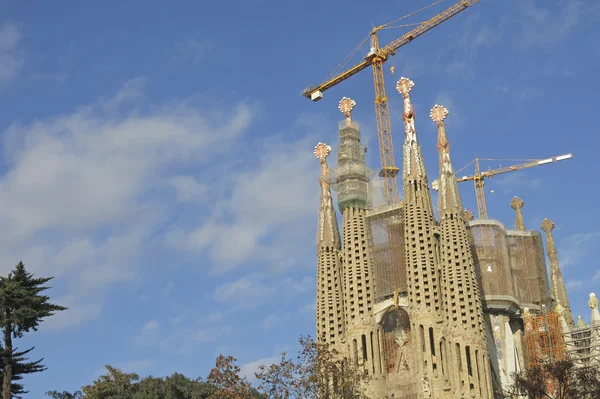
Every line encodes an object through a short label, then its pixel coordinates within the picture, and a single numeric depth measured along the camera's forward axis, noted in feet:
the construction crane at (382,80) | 251.60
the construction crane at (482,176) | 314.35
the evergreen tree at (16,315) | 161.38
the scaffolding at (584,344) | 169.19
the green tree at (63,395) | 185.47
